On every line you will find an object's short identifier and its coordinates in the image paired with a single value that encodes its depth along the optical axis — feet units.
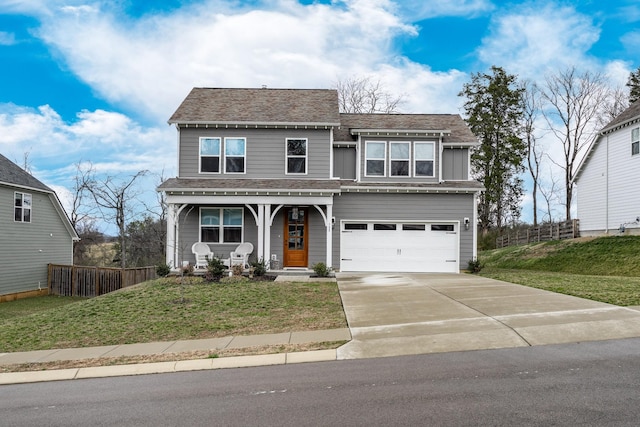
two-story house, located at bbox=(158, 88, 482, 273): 61.36
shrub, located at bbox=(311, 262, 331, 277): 54.80
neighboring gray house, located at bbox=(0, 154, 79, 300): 70.59
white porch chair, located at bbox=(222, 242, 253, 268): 58.80
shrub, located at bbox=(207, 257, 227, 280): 52.49
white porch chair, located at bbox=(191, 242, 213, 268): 59.11
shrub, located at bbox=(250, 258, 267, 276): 54.39
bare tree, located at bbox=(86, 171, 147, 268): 104.01
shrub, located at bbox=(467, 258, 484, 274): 60.59
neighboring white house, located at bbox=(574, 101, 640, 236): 76.13
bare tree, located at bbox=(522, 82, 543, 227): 132.26
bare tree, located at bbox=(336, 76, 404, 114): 123.65
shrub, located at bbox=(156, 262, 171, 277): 57.67
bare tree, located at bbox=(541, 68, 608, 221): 126.52
